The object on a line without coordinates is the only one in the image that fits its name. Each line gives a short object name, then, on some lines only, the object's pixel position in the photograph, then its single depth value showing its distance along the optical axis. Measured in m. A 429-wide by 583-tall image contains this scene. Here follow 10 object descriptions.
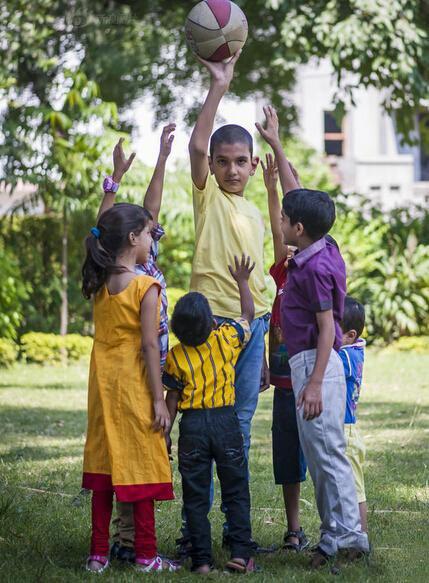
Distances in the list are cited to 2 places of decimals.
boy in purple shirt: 8.19
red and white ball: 9.83
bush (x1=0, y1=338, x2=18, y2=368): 28.14
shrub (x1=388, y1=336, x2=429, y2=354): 32.27
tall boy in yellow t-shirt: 9.02
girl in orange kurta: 8.20
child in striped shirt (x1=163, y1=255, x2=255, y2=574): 8.32
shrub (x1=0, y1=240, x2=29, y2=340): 27.73
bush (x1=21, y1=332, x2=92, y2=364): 29.47
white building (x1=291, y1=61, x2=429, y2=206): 63.28
